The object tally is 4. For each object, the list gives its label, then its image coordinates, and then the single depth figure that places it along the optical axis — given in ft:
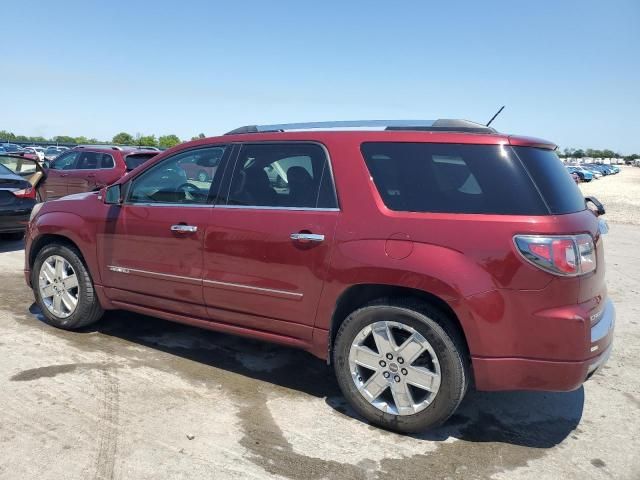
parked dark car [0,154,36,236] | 27.66
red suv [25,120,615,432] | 9.77
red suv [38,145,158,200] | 37.73
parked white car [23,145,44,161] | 133.80
